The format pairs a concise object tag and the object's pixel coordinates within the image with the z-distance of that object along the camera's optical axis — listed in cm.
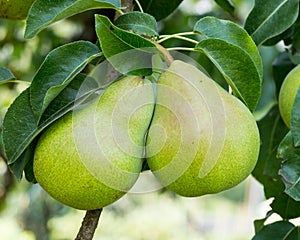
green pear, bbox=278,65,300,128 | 96
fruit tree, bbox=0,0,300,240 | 85
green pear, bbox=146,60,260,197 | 85
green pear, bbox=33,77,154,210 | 85
